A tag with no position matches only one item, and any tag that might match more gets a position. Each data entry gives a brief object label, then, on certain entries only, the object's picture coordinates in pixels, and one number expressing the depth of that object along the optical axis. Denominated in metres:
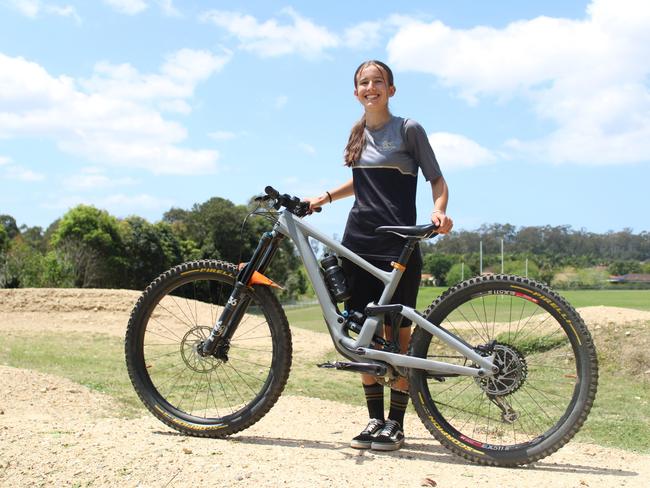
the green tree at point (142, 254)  55.75
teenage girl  4.71
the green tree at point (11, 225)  83.51
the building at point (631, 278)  93.94
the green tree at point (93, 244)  49.94
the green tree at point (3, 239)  53.79
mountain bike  4.32
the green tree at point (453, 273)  73.38
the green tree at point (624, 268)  105.26
